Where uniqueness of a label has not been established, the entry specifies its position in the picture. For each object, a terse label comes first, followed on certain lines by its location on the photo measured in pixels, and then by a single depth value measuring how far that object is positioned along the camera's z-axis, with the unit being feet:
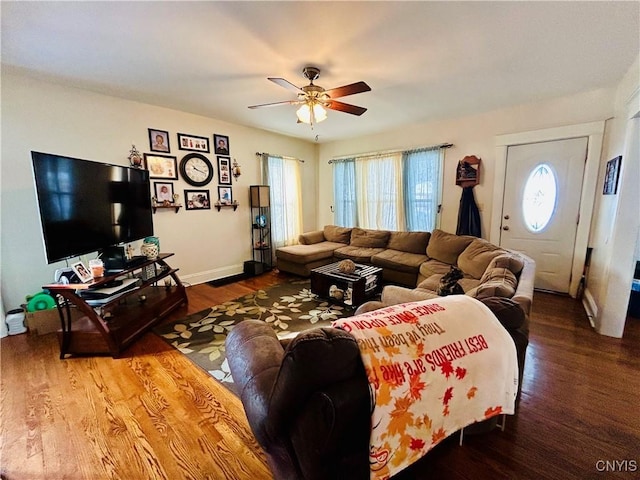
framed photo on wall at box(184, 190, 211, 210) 12.70
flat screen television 6.44
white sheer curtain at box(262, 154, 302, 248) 16.12
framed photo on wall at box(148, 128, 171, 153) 11.34
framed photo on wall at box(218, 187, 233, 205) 13.94
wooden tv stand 6.87
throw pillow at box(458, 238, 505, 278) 8.83
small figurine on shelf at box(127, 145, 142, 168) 10.80
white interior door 10.59
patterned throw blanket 2.80
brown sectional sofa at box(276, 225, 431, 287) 12.24
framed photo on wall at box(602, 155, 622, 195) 8.14
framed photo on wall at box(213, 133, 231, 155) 13.45
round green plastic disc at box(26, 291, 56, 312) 8.37
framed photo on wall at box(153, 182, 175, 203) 11.58
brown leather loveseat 2.49
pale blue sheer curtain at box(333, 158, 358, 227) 17.26
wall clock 12.42
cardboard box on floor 8.23
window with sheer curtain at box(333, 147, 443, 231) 14.17
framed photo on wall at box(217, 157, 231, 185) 13.80
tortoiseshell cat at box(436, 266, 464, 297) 7.03
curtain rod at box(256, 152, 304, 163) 15.34
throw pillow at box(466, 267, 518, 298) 5.06
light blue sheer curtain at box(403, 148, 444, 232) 13.87
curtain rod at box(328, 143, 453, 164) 13.39
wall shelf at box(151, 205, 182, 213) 11.54
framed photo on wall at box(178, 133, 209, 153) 12.21
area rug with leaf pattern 7.21
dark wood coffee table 9.87
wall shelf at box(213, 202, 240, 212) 13.85
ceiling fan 7.36
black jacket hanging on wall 12.73
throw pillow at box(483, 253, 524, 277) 6.84
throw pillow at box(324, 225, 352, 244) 16.29
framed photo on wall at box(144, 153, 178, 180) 11.33
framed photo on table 6.93
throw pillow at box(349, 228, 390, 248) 14.68
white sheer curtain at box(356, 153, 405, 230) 15.29
